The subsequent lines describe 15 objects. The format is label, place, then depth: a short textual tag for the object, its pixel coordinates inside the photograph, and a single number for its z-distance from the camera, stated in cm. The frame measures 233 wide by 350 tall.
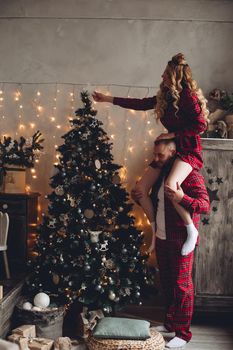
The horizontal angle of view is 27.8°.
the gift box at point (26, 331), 373
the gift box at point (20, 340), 363
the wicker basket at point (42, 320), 394
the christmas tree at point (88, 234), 423
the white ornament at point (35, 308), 397
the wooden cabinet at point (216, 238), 435
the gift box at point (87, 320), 403
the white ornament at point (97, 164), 438
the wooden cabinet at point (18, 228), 465
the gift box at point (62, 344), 375
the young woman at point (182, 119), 389
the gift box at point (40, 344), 369
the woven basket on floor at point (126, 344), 360
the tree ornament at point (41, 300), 402
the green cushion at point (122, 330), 366
